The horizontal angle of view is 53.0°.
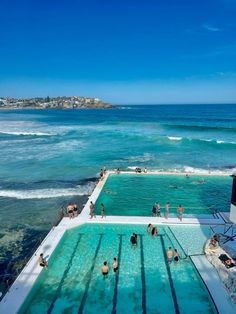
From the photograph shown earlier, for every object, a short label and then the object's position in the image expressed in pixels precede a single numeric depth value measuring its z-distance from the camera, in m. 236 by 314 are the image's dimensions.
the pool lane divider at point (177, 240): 10.87
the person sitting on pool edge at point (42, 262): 9.87
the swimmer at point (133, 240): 11.29
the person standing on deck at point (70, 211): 13.45
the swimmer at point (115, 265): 9.76
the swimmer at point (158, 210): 13.91
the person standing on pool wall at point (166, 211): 13.45
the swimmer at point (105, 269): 9.59
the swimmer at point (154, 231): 12.01
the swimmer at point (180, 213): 13.30
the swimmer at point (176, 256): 10.38
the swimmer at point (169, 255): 10.29
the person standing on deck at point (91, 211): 13.61
